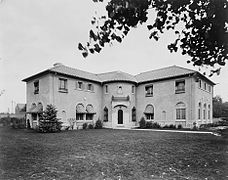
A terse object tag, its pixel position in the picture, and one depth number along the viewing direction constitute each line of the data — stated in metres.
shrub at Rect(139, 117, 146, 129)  29.78
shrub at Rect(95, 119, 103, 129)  29.63
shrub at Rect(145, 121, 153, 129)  28.95
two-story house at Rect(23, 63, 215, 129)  25.91
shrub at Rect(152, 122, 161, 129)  28.29
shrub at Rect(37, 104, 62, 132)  21.28
